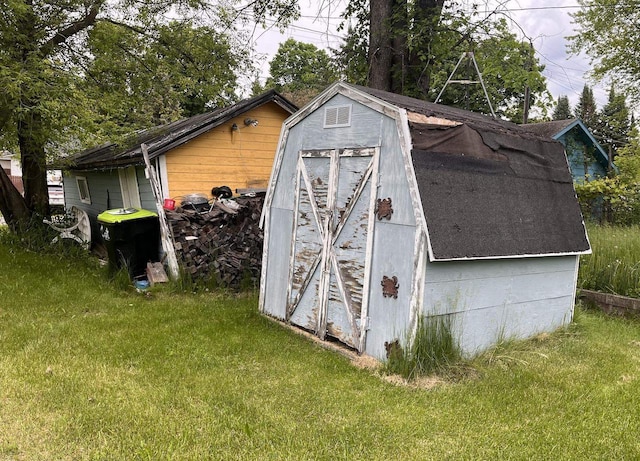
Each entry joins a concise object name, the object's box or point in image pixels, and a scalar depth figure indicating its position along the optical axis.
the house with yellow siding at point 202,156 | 8.69
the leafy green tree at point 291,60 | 40.81
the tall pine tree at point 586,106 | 40.59
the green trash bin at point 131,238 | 8.10
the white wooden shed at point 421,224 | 4.48
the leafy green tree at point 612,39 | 15.48
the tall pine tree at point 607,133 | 31.80
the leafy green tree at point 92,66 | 7.81
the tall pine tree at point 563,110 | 46.23
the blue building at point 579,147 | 14.49
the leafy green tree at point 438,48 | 9.94
